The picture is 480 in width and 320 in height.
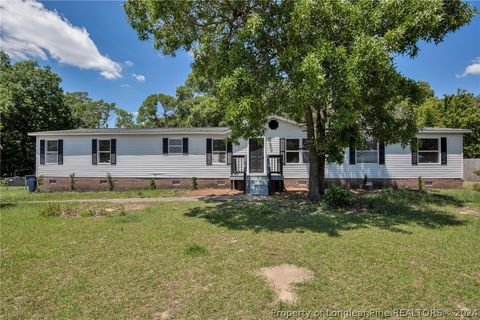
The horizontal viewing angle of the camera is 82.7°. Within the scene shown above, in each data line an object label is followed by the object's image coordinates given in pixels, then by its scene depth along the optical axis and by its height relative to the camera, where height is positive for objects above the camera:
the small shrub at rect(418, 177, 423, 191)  14.31 -1.15
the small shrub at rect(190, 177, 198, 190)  15.18 -1.21
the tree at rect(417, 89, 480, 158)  23.12 +4.13
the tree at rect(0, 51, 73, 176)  22.45 +4.68
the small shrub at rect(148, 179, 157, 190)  15.30 -1.27
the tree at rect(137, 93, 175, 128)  35.81 +7.07
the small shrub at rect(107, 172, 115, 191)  15.52 -1.16
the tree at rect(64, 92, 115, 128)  40.67 +8.53
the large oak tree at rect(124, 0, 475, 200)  6.26 +2.89
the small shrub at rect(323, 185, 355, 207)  9.31 -1.28
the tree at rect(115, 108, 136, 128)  44.44 +7.21
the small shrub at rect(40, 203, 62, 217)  8.36 -1.52
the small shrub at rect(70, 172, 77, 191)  15.69 -1.19
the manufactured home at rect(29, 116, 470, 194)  14.59 +0.15
